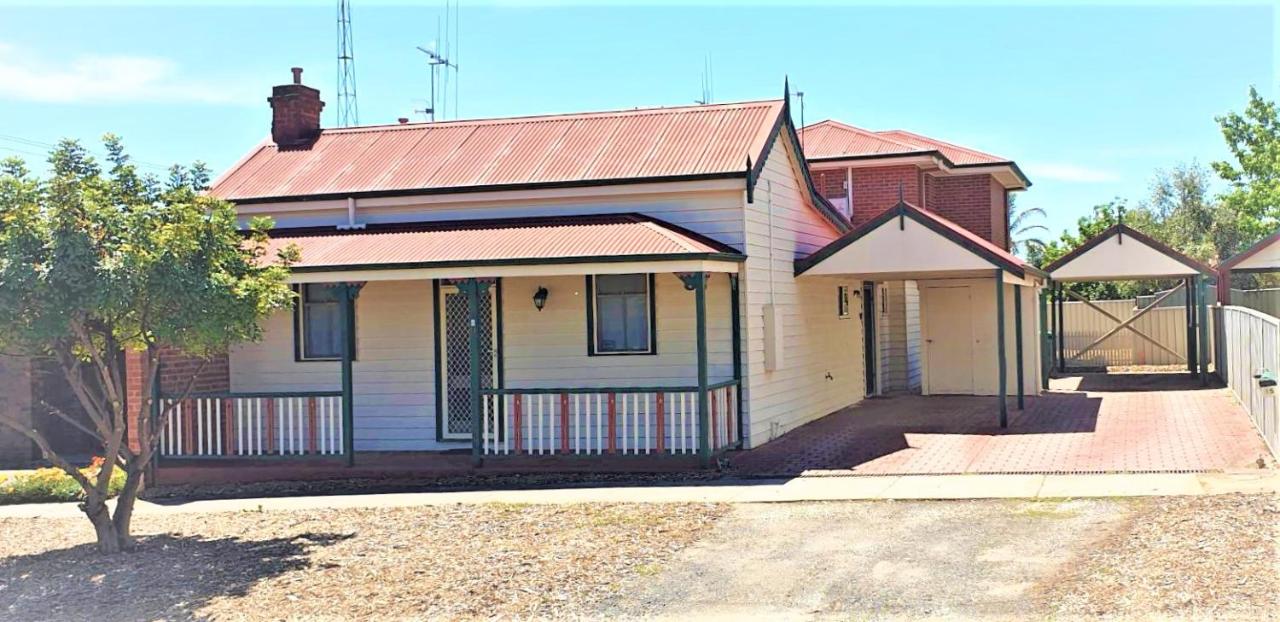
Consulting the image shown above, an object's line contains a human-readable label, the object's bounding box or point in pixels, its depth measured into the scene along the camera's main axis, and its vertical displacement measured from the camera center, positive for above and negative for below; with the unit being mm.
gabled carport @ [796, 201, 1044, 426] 15922 +845
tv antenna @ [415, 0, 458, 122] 24169 +5429
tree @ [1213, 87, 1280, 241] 35781 +4455
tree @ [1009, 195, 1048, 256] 55000 +4185
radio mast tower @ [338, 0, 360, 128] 22984 +5313
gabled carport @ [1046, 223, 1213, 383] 22875 +947
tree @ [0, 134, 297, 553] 9188 +442
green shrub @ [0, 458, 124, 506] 13055 -1651
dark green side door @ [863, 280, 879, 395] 21641 -308
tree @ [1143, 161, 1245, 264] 50781 +4061
